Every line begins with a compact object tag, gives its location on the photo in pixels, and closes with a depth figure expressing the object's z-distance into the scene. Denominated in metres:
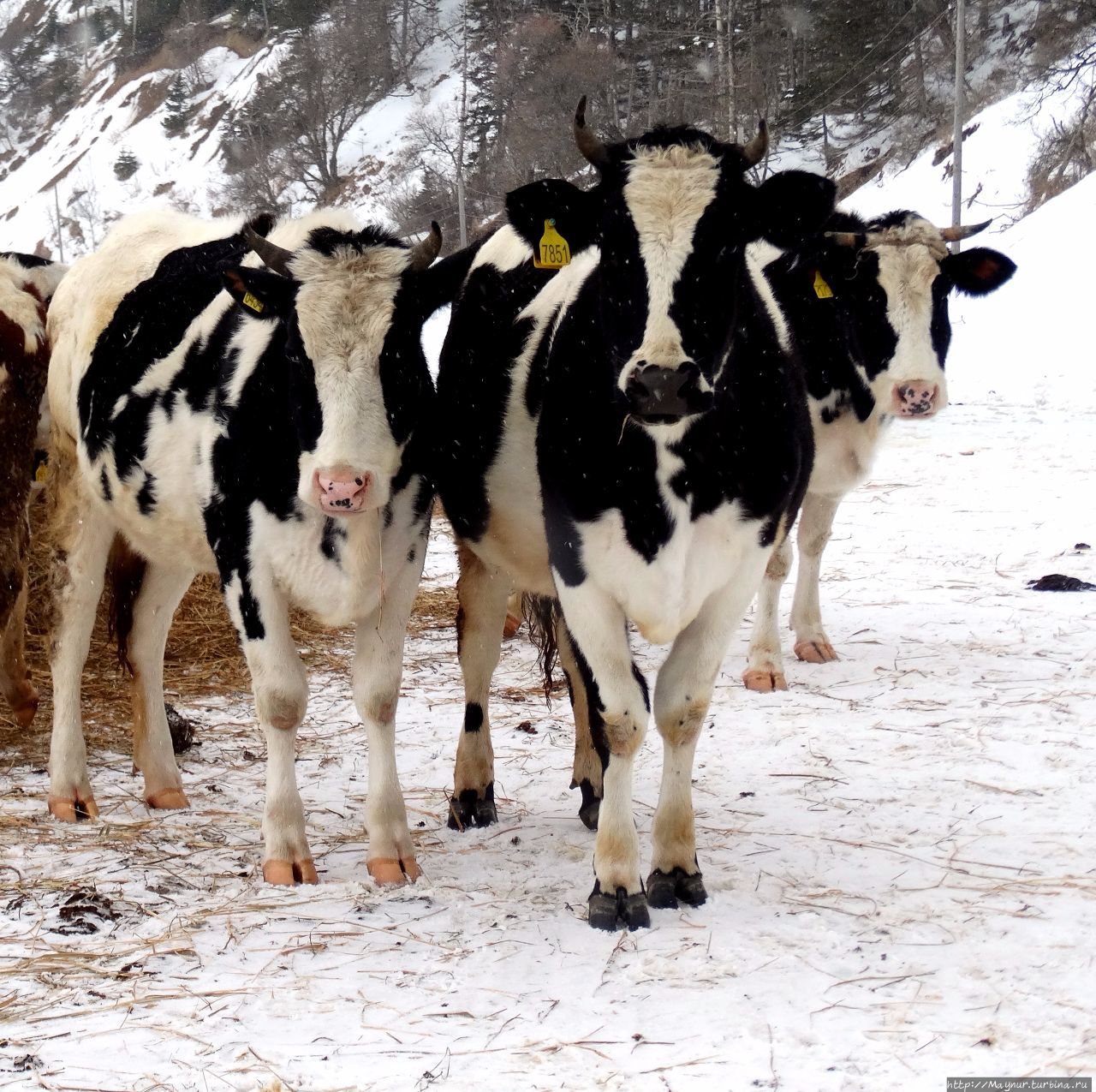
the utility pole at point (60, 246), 52.78
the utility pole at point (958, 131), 23.56
